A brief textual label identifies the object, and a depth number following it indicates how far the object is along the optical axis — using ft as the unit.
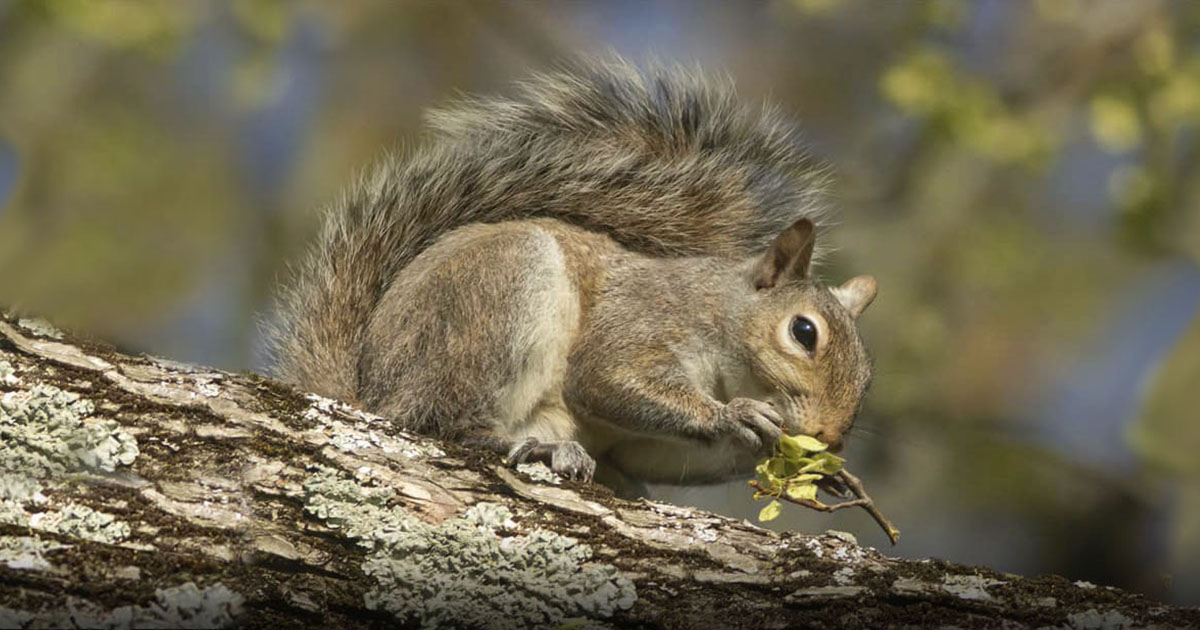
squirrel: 20.68
